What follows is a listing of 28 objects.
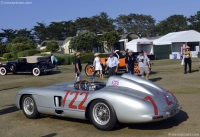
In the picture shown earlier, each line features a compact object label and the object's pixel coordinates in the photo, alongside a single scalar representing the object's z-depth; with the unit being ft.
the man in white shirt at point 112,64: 46.96
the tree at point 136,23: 348.18
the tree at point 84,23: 319.47
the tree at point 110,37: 192.95
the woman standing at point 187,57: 59.61
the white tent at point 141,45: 146.00
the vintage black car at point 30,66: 72.76
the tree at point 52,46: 214.48
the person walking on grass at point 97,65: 57.00
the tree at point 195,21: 292.61
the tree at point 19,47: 164.76
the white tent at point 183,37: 132.05
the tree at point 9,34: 360.20
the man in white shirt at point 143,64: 46.14
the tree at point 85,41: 193.26
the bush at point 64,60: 116.98
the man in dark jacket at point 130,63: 50.36
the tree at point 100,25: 314.00
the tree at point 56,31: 351.67
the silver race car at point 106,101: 19.81
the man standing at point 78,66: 43.73
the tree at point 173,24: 309.40
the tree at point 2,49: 212.13
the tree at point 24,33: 354.33
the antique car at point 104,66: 60.56
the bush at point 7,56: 171.05
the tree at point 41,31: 369.48
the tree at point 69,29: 345.10
